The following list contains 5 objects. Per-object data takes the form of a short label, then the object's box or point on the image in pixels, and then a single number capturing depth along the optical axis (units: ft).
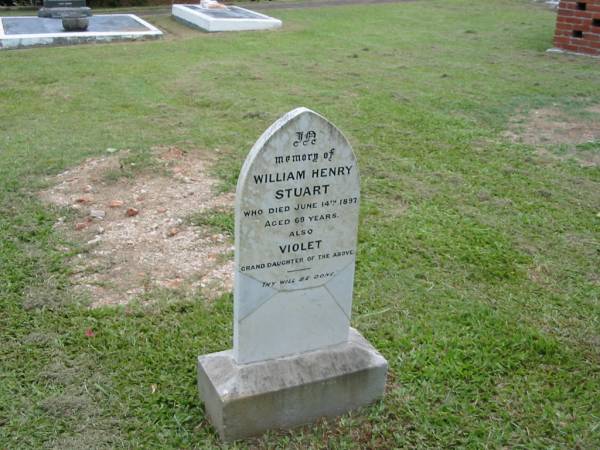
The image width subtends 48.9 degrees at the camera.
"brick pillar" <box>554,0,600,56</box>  35.65
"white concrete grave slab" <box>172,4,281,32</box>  44.65
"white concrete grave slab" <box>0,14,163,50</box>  38.34
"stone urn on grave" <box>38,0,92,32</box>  41.50
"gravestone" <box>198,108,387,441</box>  8.62
